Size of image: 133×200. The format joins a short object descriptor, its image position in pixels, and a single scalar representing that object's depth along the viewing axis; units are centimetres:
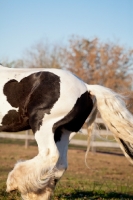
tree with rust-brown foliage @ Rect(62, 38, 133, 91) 3312
